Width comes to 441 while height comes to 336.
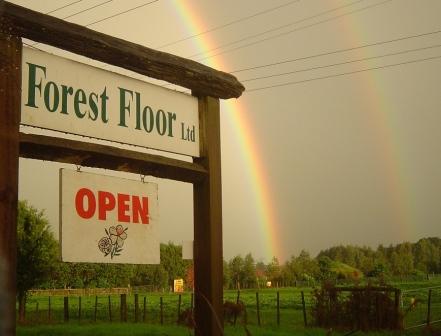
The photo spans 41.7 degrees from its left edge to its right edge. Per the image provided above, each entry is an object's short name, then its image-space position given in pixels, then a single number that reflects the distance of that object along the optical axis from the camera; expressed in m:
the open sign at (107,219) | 3.53
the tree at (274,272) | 117.05
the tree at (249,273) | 114.67
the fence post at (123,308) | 22.30
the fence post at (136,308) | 22.89
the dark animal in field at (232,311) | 21.06
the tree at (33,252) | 23.59
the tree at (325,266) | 102.38
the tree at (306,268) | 110.62
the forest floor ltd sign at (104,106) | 3.40
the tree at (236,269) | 114.31
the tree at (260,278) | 114.04
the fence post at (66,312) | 24.39
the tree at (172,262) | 105.90
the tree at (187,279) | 95.81
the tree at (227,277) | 110.20
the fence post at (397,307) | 18.06
